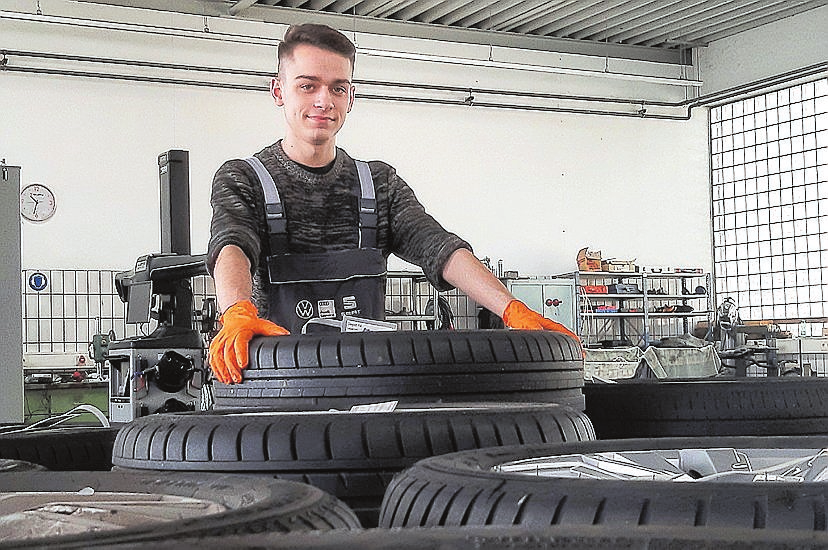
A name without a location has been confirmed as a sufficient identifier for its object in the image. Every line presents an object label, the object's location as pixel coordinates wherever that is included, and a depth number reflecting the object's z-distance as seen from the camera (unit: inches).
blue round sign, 321.7
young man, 88.6
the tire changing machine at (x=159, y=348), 139.3
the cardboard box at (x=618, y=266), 397.1
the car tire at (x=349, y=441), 43.6
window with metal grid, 396.8
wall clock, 323.6
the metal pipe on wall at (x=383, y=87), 324.5
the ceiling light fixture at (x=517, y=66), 334.0
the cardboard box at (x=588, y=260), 393.7
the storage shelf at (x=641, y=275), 389.4
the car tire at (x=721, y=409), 65.7
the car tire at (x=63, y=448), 59.8
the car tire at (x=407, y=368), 58.0
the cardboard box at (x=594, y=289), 385.4
